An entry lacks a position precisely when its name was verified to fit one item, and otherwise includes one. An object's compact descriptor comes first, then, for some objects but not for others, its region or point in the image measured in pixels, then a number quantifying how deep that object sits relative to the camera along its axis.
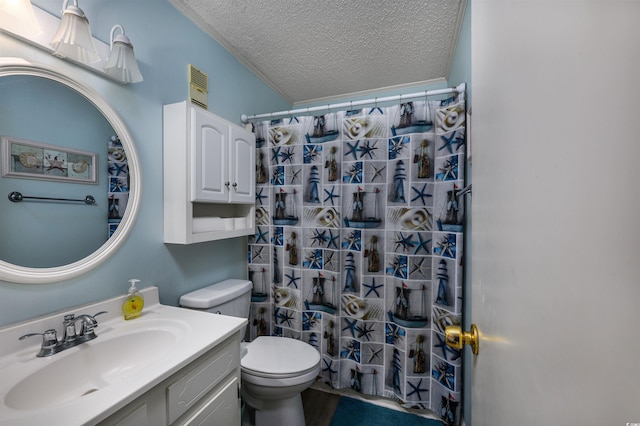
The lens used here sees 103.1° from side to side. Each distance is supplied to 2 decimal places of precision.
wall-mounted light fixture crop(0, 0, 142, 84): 0.81
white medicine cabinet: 1.32
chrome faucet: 0.85
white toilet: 1.29
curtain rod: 1.42
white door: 0.18
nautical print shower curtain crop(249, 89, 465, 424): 1.45
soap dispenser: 1.12
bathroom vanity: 0.65
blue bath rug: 1.55
